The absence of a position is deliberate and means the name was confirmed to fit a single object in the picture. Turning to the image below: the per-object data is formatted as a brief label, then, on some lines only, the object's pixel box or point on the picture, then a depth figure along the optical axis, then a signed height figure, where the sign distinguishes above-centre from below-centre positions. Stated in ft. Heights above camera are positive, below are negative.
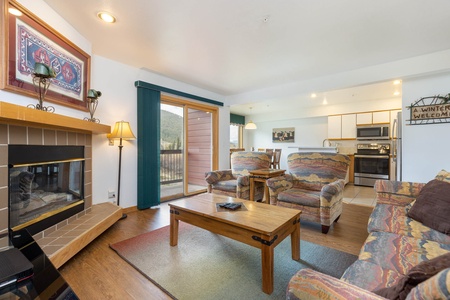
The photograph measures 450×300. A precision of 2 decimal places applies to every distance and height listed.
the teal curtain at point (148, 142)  11.62 +0.36
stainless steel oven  17.31 -1.16
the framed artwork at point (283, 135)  24.80 +1.75
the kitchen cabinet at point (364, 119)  18.75 +2.81
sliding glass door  13.93 +0.26
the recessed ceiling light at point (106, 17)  6.94 +4.46
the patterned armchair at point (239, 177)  11.72 -1.65
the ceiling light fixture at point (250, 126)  21.78 +2.42
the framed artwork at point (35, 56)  5.43 +2.86
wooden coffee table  5.02 -2.03
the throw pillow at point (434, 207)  5.21 -1.52
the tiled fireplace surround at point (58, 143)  5.33 -0.23
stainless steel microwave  17.80 +1.51
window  26.48 +1.69
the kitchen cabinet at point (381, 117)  17.93 +2.84
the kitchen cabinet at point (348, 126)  19.63 +2.20
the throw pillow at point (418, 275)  2.15 -1.30
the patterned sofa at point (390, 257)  2.26 -1.99
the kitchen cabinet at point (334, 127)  20.49 +2.24
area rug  5.13 -3.39
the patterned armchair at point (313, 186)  8.28 -1.66
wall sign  9.83 +1.91
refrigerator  11.13 +0.15
